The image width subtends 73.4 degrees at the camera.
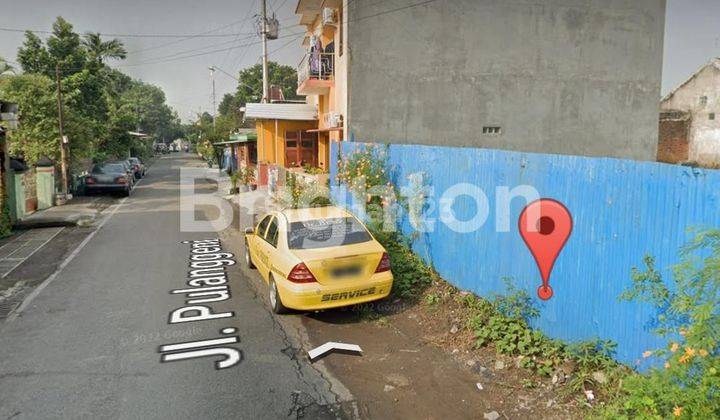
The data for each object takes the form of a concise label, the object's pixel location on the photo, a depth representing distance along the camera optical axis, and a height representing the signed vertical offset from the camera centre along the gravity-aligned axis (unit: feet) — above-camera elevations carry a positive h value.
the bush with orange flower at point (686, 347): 10.77 -4.50
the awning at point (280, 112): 72.13 +7.04
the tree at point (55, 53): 94.07 +20.51
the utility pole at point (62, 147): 68.08 +1.48
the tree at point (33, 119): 70.79 +5.65
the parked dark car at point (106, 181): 73.92 -3.57
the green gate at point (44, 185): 60.44 -3.52
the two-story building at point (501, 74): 50.55 +9.41
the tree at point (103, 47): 132.50 +30.49
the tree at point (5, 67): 83.71 +15.66
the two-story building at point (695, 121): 86.07 +7.18
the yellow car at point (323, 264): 21.07 -4.72
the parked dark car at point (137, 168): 111.75 -2.36
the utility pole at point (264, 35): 86.18 +21.93
